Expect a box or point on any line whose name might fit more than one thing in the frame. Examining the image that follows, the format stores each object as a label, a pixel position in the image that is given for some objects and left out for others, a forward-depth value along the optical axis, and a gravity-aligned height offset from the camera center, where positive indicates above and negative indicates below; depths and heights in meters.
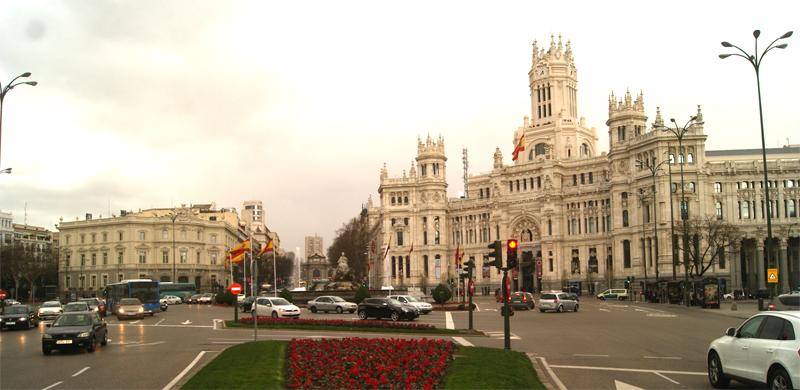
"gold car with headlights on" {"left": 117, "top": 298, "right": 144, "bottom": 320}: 43.38 -4.07
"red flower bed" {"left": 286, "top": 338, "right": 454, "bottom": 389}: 12.95 -2.68
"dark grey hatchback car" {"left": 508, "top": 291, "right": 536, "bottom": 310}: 54.05 -5.02
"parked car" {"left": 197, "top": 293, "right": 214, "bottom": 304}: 77.81 -6.13
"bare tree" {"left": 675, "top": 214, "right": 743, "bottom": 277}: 65.25 +0.36
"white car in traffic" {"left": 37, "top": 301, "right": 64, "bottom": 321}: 44.69 -4.22
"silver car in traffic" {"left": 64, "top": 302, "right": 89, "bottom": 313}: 33.01 -2.97
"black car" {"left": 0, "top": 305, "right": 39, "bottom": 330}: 34.17 -3.50
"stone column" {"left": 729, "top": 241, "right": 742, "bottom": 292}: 77.69 -4.35
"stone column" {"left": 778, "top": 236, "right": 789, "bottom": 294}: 76.11 -4.05
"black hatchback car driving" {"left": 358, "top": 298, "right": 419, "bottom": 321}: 36.84 -3.77
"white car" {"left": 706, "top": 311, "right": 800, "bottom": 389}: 11.20 -2.21
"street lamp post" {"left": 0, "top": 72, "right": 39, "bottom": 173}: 33.94 +8.53
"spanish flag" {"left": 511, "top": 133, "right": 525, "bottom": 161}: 100.56 +14.81
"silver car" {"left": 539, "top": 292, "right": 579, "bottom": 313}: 48.91 -4.71
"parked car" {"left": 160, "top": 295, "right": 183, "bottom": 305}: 77.87 -6.26
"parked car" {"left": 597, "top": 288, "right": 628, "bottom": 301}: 74.35 -6.31
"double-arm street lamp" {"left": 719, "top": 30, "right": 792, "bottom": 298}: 31.94 +8.90
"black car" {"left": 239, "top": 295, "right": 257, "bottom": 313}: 50.69 -4.55
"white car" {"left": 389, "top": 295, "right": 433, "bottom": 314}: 44.34 -4.26
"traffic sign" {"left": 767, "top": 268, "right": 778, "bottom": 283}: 31.70 -1.92
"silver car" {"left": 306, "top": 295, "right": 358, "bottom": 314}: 49.63 -4.65
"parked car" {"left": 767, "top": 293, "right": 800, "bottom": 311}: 33.09 -3.44
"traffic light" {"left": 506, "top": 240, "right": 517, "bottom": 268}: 19.84 -0.41
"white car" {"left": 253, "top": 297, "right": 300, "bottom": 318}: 40.72 -3.92
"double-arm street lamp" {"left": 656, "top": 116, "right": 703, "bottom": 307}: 52.92 -1.39
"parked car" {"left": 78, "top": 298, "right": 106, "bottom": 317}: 43.88 -3.92
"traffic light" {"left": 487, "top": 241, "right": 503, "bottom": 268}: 20.17 -0.39
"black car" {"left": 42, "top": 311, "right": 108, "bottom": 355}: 20.61 -2.67
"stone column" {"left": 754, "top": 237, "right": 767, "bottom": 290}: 77.51 -2.98
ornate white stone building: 78.75 +5.40
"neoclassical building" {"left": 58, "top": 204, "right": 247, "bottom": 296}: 101.00 -0.27
